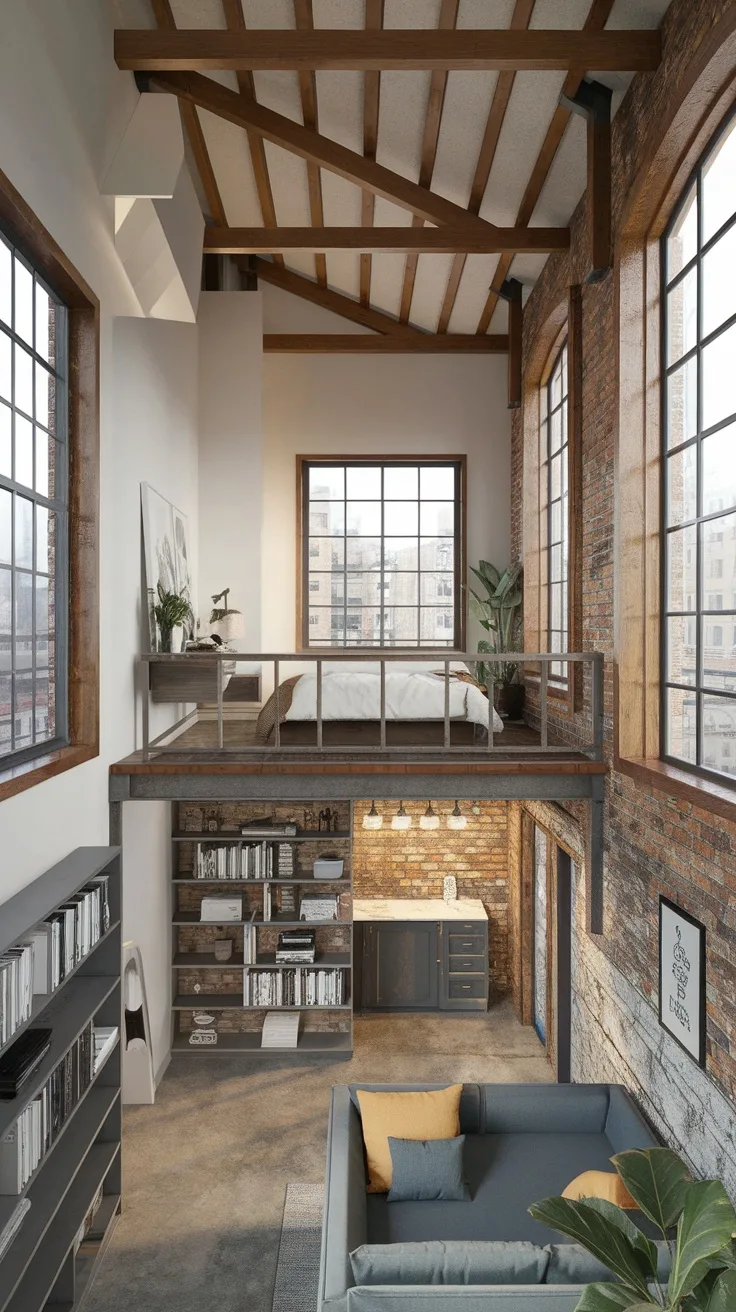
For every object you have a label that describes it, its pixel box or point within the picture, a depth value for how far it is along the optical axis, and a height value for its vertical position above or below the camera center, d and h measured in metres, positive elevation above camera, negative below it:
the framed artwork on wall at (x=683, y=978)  3.55 -1.40
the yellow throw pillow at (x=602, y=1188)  3.72 -2.33
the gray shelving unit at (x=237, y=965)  6.89 -2.50
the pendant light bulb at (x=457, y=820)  5.52 -1.09
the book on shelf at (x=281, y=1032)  6.89 -3.02
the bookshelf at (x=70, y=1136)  3.05 -2.07
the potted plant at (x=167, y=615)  5.94 +0.22
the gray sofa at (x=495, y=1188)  3.09 -2.52
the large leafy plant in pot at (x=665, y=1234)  2.18 -1.54
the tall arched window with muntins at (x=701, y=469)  3.62 +0.80
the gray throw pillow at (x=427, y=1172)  4.35 -2.59
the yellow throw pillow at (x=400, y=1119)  4.50 -2.44
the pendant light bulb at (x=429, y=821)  5.61 -1.11
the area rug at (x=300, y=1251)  4.14 -3.08
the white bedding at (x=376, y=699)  5.73 -0.34
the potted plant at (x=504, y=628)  7.54 +0.18
